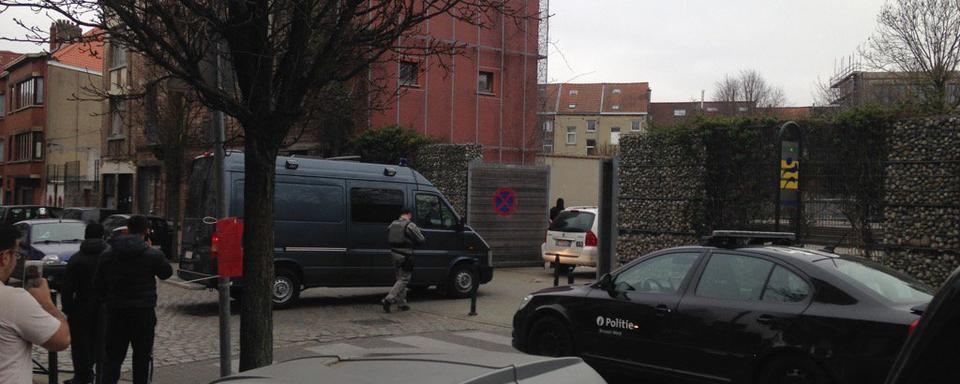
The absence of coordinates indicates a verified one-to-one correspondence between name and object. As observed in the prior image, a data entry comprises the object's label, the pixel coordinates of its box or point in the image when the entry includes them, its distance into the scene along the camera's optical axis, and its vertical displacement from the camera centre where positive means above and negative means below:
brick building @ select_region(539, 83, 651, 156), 85.44 +8.28
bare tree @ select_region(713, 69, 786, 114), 56.25 +7.24
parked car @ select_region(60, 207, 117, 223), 26.81 -0.98
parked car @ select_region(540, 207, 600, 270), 18.84 -1.04
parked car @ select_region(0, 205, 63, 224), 27.64 -1.01
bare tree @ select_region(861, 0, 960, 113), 29.84 +5.95
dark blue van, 13.43 -0.67
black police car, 6.44 -1.04
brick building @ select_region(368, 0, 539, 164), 29.61 +3.54
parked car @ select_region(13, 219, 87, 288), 16.62 -1.27
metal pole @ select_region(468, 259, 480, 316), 13.51 -1.83
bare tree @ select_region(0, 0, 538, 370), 5.43 +0.85
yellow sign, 12.78 +0.39
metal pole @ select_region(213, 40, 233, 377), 6.91 -0.85
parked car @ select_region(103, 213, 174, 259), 24.75 -1.45
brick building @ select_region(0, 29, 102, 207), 46.44 +3.23
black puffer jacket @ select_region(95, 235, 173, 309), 6.99 -0.76
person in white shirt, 4.00 -0.72
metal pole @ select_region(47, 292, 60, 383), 7.57 -1.73
